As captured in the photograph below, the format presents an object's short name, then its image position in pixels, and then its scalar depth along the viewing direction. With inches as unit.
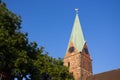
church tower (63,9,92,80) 2599.7
